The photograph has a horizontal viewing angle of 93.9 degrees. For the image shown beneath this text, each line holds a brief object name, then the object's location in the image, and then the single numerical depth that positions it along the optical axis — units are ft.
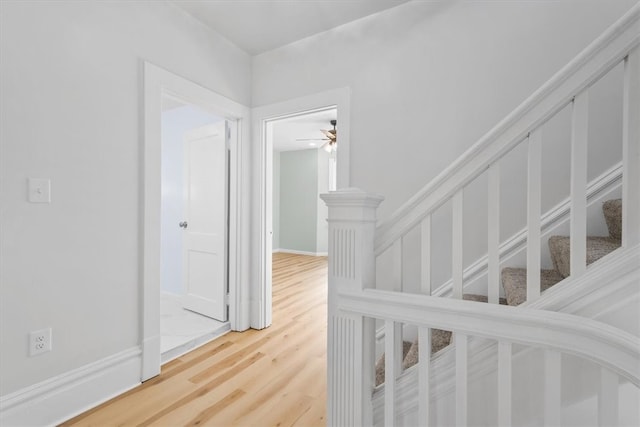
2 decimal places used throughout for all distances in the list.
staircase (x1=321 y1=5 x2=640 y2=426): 2.53
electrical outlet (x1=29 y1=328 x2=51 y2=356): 4.88
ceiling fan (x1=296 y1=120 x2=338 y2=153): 15.53
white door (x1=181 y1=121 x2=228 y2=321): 9.21
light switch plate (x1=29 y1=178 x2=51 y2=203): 4.85
